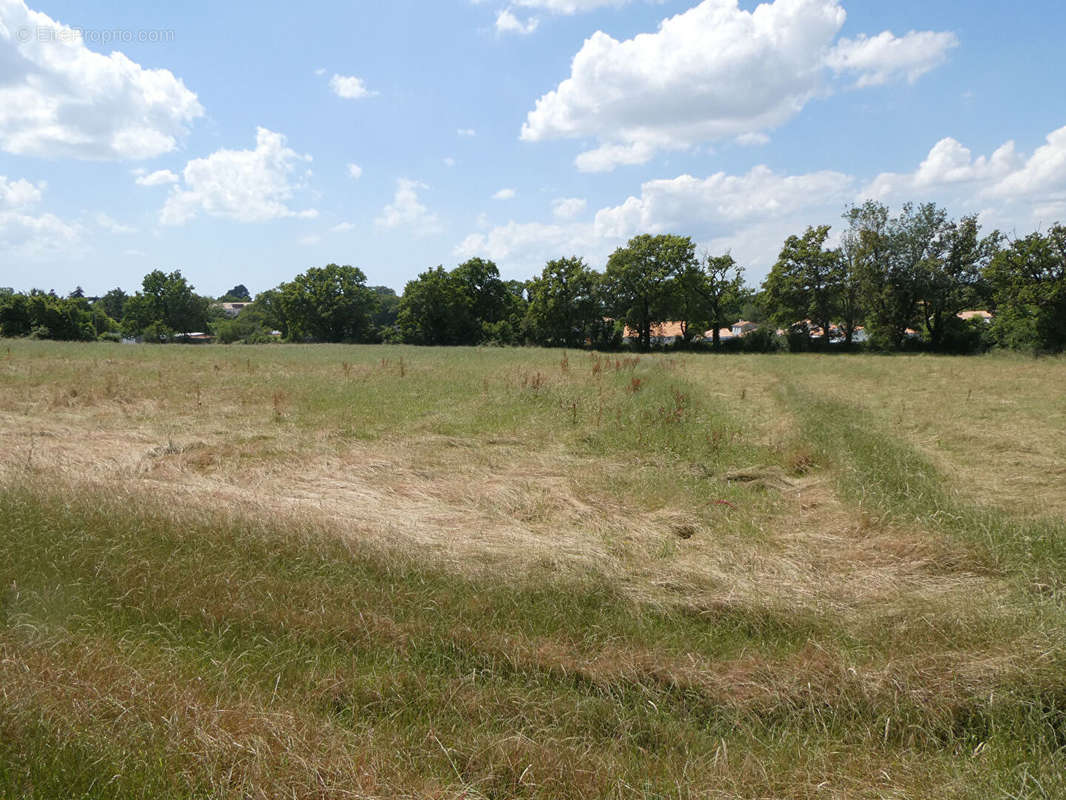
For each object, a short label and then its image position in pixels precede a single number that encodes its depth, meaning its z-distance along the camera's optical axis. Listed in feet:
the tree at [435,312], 225.15
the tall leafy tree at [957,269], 152.76
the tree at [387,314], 264.56
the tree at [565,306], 199.11
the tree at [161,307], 289.74
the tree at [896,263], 156.46
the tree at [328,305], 259.19
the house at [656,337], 203.31
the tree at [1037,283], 125.18
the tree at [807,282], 176.24
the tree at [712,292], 189.47
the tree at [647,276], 188.14
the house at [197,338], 297.74
